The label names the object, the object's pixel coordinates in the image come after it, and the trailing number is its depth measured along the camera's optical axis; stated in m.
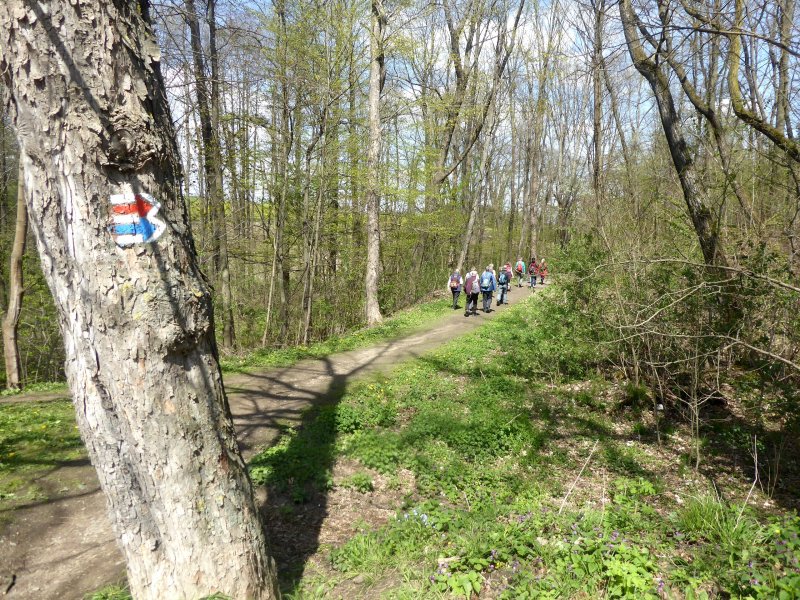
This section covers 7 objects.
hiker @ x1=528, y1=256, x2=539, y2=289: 18.31
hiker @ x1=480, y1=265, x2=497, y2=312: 13.20
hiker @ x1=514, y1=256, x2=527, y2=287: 20.36
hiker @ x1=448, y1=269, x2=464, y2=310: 13.93
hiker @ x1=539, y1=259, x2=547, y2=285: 20.44
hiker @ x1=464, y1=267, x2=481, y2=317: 12.73
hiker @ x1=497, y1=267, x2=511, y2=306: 15.18
